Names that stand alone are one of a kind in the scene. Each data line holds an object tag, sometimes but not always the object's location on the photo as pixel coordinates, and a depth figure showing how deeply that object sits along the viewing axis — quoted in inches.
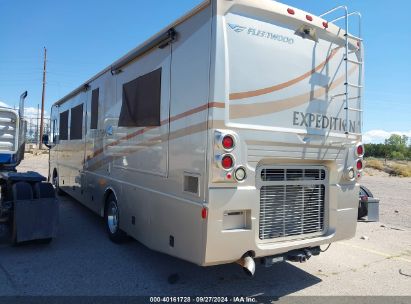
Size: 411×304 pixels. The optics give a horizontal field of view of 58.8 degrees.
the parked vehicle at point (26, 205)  221.6
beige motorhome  147.7
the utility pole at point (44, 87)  1539.2
